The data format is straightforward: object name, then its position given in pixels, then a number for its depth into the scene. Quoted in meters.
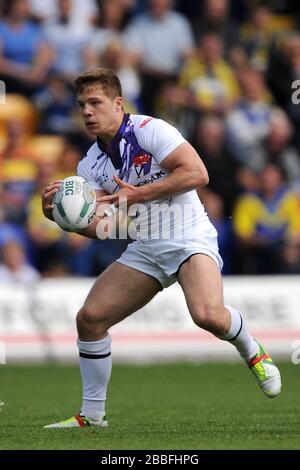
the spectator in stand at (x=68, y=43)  17.94
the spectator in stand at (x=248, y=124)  17.30
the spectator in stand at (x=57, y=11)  18.34
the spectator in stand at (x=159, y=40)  18.34
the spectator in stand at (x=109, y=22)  18.30
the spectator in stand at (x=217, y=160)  16.62
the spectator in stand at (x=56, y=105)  17.55
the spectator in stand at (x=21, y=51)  17.80
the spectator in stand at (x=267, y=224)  15.95
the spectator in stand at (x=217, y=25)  18.64
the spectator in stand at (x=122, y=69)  17.67
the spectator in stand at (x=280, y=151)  17.30
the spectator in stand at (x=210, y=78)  17.84
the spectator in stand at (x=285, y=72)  18.34
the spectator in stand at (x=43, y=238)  16.22
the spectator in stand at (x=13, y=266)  15.92
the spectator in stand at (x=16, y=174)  16.39
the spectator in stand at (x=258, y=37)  18.66
